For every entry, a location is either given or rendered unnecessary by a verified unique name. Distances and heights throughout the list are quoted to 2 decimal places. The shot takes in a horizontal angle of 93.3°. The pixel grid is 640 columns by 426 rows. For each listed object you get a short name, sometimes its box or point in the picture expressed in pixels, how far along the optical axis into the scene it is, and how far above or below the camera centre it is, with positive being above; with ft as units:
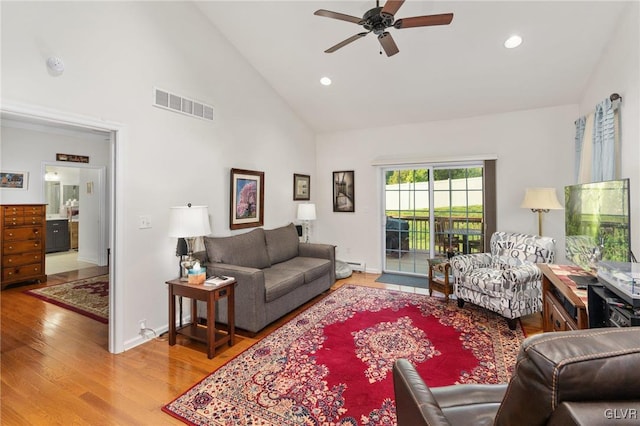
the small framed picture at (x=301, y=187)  17.89 +1.59
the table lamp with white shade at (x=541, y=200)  12.42 +0.53
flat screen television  6.42 -0.27
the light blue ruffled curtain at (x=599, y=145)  9.61 +2.43
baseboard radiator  18.60 -3.26
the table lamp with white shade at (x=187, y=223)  9.28 -0.30
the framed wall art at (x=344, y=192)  18.88 +1.35
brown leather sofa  1.96 -1.14
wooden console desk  6.18 -2.15
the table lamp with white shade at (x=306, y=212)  16.98 +0.06
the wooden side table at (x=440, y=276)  12.78 -2.85
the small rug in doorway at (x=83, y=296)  12.24 -3.85
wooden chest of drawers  15.29 -1.49
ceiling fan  7.58 +5.05
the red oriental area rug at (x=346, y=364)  6.43 -4.12
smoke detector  7.56 +3.74
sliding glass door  16.07 -0.07
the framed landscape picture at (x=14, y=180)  16.03 +1.82
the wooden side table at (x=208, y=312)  8.74 -3.01
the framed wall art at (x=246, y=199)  13.26 +0.66
